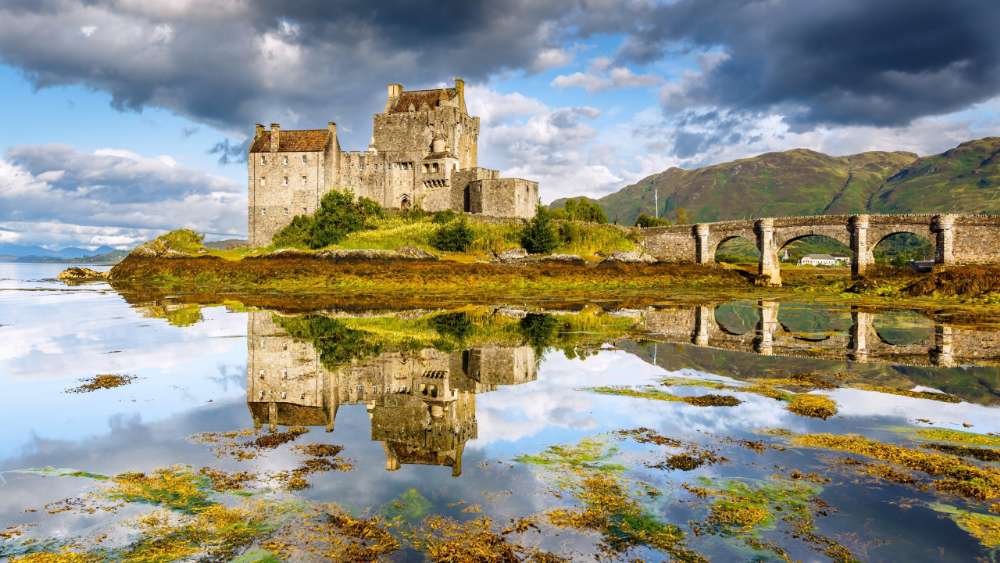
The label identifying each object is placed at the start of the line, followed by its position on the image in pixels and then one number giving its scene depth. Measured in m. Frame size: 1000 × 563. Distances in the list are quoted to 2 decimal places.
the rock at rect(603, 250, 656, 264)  63.34
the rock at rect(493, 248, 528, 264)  58.53
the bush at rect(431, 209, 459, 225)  65.15
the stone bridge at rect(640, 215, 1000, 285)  60.56
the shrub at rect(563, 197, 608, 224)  83.62
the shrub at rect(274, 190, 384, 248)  61.50
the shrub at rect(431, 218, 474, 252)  60.66
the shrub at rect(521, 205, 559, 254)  61.09
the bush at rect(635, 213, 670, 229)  103.95
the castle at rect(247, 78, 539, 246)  71.69
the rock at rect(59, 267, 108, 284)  71.75
